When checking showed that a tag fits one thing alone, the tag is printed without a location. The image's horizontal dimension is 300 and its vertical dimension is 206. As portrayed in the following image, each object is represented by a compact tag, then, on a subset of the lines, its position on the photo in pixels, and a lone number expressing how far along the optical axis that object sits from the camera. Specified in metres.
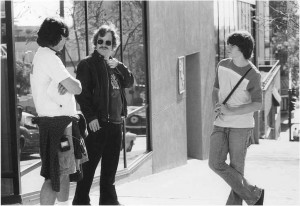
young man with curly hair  5.49
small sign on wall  13.60
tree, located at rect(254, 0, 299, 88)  16.31
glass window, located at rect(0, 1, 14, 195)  6.73
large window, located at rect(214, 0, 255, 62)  19.12
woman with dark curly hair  4.84
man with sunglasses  5.60
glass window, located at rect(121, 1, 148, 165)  10.05
